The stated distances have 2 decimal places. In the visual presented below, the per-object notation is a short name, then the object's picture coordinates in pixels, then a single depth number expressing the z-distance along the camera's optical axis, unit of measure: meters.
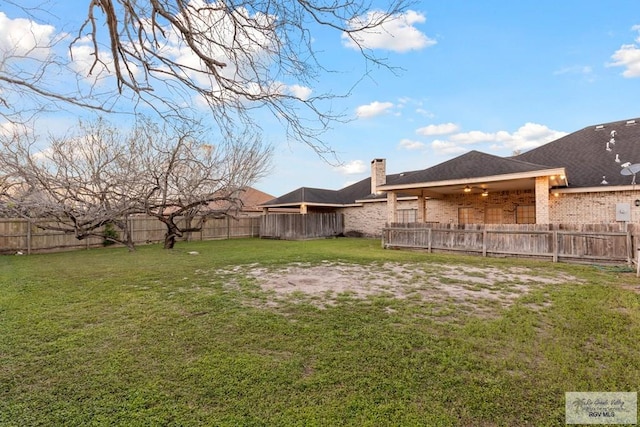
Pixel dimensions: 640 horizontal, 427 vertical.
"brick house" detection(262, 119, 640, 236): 11.45
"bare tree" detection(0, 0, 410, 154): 2.93
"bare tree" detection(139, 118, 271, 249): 12.64
